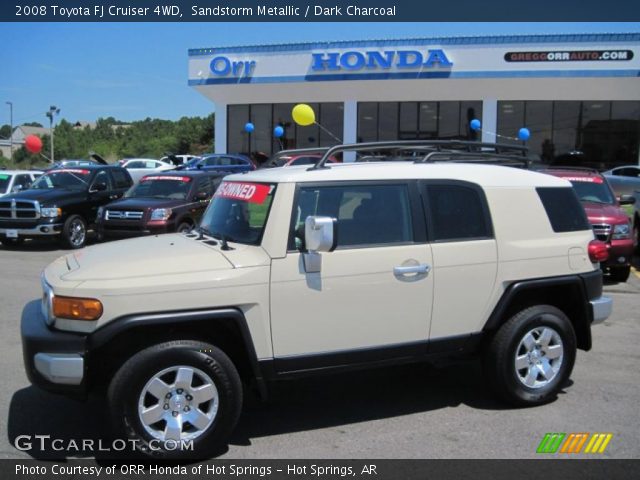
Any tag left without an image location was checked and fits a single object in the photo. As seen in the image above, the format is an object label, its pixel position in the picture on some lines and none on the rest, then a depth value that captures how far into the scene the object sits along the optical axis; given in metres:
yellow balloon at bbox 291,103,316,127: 15.91
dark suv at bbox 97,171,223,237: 12.04
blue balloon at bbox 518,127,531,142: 25.19
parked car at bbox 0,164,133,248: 13.23
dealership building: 26.98
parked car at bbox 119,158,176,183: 28.60
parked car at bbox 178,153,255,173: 22.44
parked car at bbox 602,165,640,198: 18.80
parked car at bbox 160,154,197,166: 32.92
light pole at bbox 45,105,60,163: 46.50
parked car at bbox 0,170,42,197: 15.93
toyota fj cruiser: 3.69
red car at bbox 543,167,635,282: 9.41
